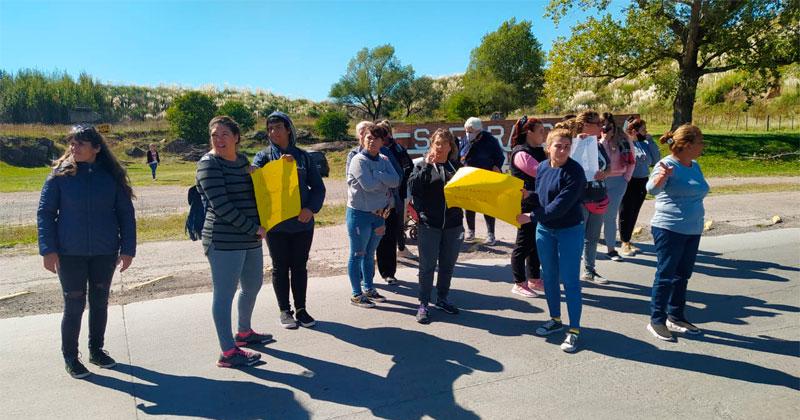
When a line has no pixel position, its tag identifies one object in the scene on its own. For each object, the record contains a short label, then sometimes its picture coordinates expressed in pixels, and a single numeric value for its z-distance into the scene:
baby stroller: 7.92
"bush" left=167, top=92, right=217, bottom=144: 34.97
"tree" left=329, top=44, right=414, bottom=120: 53.53
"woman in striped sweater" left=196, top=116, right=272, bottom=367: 3.56
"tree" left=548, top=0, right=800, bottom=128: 20.48
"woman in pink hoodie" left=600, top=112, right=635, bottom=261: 6.01
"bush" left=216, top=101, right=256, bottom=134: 36.19
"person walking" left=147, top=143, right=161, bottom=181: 21.58
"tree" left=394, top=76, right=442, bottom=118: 53.94
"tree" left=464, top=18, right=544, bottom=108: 55.16
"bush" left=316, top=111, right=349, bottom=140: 34.81
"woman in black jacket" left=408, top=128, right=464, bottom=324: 4.55
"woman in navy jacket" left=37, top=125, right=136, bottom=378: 3.44
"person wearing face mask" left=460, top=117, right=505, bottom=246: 6.48
